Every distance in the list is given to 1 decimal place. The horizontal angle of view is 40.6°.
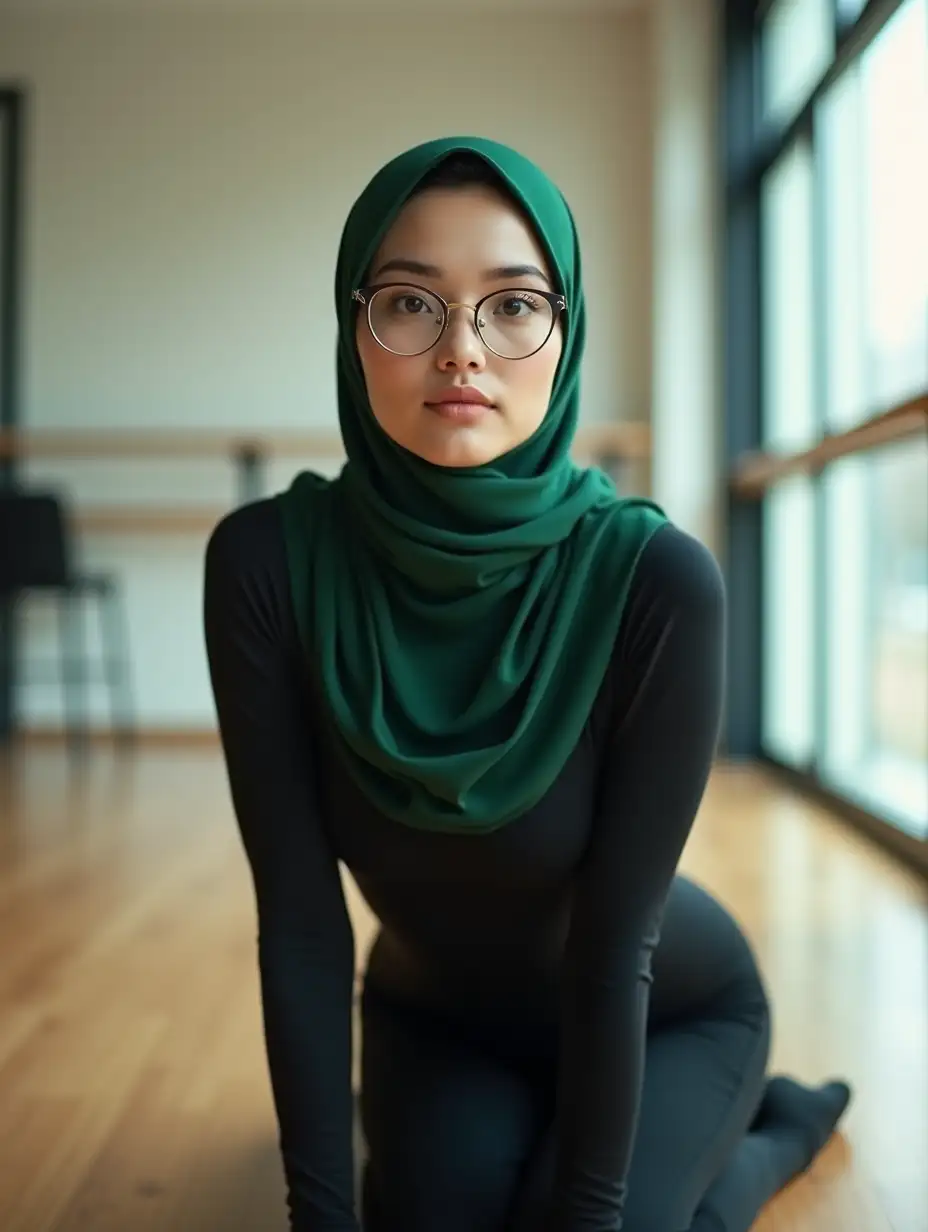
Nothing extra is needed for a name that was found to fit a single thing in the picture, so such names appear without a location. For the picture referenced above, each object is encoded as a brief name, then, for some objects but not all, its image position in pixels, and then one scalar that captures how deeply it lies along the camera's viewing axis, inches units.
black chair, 171.6
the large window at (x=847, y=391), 115.9
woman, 35.4
